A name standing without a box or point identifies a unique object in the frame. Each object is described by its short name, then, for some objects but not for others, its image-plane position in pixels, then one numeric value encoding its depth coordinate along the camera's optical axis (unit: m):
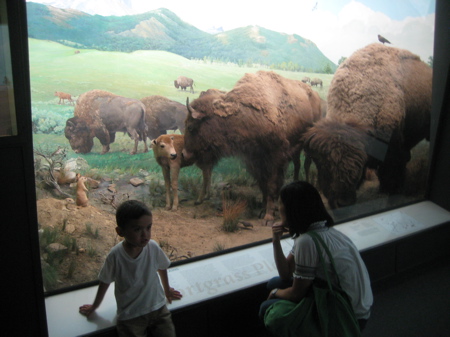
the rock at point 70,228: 2.79
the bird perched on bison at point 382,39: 4.40
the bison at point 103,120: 2.76
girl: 2.04
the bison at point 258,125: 3.43
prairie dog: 2.80
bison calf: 3.17
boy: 2.16
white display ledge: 2.45
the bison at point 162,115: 3.07
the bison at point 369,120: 4.14
